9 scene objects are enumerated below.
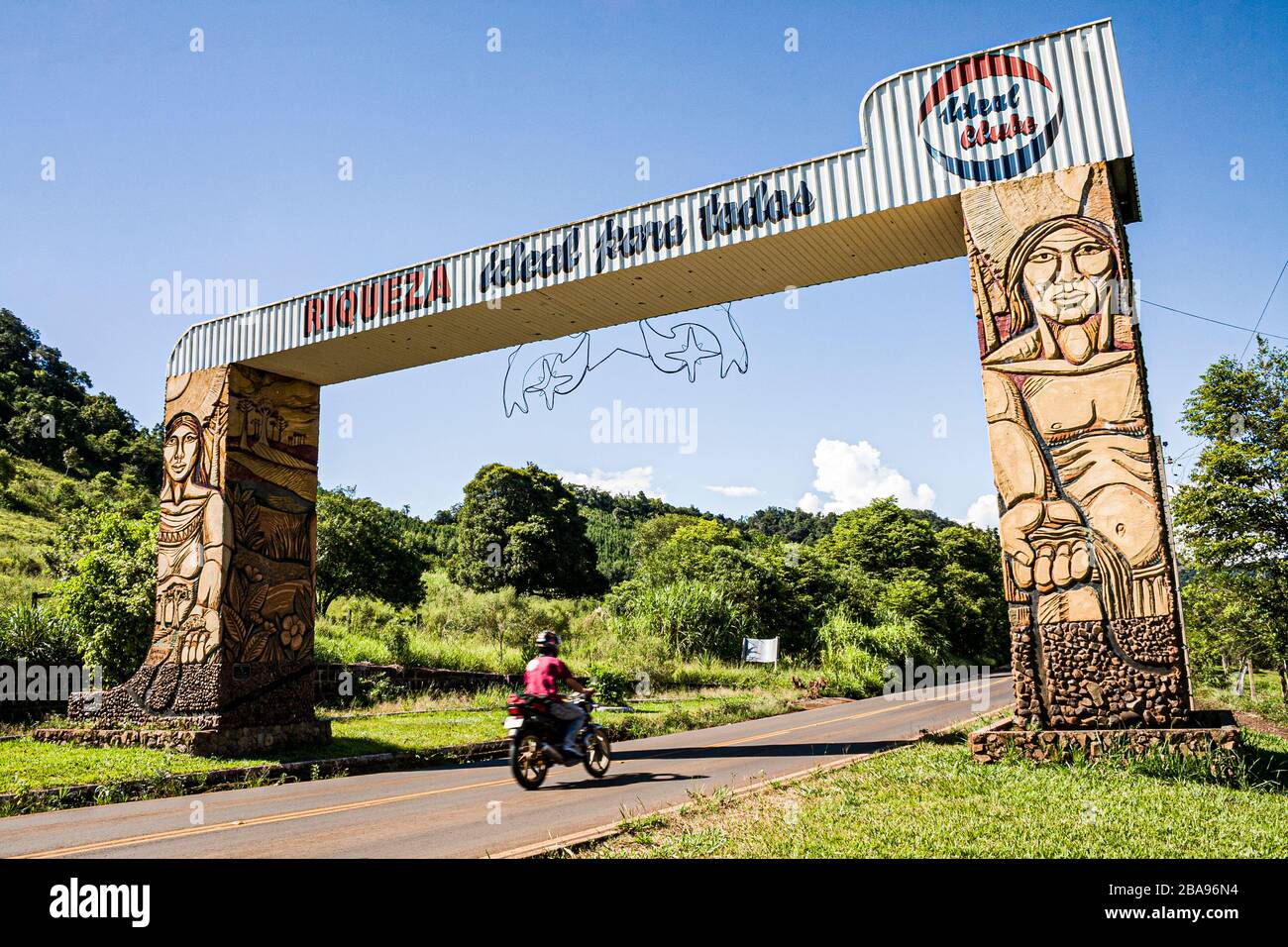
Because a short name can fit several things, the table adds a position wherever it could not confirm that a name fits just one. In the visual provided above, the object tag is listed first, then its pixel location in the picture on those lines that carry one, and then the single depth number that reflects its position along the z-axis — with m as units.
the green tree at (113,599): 14.21
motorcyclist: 8.78
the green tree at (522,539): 46.91
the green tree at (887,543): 50.34
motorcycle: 8.65
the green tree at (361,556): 30.97
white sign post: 28.42
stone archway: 8.25
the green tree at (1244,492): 22.30
